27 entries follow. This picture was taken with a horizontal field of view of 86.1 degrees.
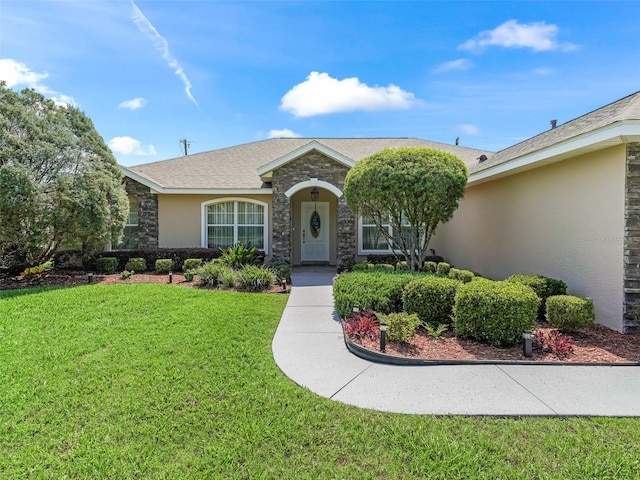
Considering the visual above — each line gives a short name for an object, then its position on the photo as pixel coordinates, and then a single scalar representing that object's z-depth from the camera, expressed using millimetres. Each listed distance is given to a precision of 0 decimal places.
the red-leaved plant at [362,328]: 5527
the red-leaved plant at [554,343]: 4891
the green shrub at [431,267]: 11383
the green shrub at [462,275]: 8695
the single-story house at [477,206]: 6035
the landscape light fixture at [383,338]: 4980
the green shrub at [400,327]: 5273
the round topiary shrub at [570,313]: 5496
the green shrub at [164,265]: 11875
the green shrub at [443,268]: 10805
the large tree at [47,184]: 9234
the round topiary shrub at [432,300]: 6130
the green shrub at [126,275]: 10771
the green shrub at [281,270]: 10519
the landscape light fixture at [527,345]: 4875
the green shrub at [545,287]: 6660
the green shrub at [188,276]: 10562
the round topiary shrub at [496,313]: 5133
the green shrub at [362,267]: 10249
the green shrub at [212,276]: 9820
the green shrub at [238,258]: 10859
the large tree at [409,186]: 8656
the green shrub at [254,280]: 9414
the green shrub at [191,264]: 11647
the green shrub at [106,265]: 11852
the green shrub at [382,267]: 10219
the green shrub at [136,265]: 12016
